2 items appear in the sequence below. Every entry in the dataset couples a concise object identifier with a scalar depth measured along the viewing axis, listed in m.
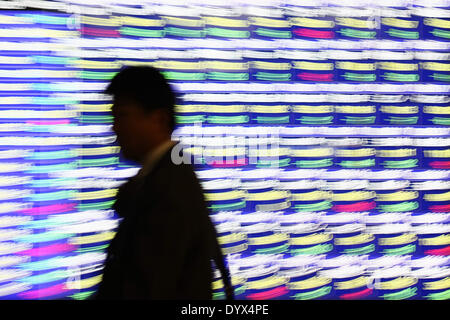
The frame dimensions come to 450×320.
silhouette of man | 3.06
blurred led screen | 3.61
